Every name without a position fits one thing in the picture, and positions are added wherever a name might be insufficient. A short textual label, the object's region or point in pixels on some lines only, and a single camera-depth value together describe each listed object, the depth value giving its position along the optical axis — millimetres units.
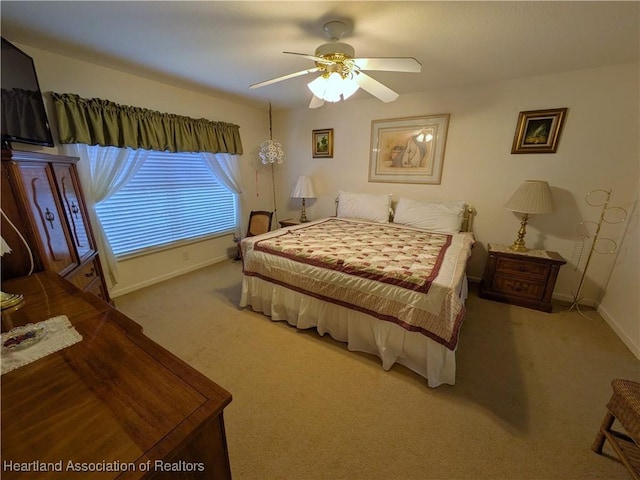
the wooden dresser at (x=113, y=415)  497
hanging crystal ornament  3711
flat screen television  1590
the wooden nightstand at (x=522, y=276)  2400
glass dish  814
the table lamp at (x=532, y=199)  2344
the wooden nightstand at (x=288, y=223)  3879
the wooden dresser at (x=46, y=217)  1403
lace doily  756
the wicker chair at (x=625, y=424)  1040
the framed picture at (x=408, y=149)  3016
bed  1589
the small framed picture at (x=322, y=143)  3729
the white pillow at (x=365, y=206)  3271
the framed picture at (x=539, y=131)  2443
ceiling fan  1585
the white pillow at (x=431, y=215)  2816
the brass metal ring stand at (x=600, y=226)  2371
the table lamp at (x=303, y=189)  3803
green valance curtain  2178
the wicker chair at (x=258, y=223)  3773
